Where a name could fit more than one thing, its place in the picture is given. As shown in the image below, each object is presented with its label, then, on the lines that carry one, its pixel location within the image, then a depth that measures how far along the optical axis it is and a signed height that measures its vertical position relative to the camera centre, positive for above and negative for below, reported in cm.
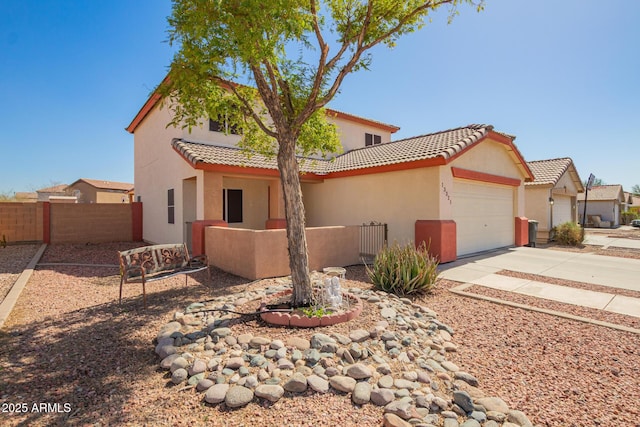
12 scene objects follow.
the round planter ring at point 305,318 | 476 -162
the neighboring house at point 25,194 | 4172 +269
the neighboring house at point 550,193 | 1855 +119
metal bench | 641 -113
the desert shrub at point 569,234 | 1688 -120
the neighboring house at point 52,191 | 4246 +303
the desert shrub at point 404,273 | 696 -136
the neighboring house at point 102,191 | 3538 +253
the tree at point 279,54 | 452 +257
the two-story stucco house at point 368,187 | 1077 +104
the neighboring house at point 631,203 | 4858 +151
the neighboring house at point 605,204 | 3950 +98
